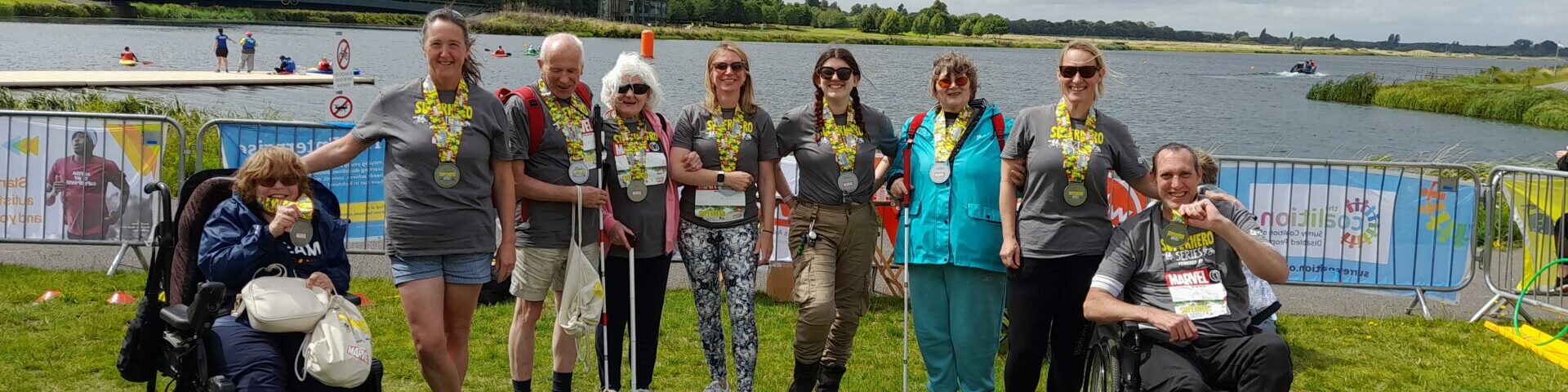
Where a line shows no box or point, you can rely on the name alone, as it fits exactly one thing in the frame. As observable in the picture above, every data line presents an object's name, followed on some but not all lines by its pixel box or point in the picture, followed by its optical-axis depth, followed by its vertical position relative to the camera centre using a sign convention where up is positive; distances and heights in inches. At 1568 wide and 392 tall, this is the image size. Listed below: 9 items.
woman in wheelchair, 153.0 -20.9
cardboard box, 295.0 -42.2
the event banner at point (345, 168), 309.1 -20.8
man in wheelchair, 160.6 -21.9
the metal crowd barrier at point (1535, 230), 303.6 -20.6
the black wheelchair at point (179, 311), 152.0 -30.0
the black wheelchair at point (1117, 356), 162.6 -31.7
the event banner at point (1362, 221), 317.7 -21.4
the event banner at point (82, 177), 300.8 -25.5
